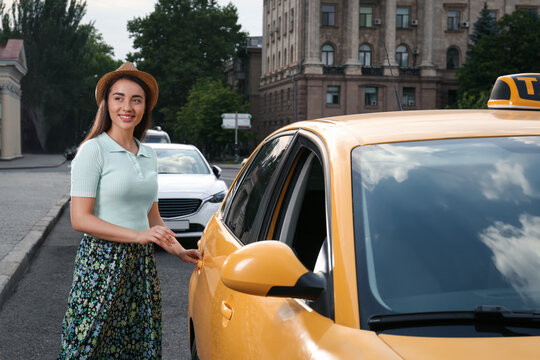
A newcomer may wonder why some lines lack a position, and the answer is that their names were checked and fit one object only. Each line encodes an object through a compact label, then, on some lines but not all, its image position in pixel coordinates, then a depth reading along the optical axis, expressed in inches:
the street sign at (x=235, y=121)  2288.4
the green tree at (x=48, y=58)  2864.2
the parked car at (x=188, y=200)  418.3
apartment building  2468.0
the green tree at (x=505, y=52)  2119.8
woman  124.6
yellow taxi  72.0
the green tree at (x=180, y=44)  2691.9
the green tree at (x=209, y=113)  2434.8
